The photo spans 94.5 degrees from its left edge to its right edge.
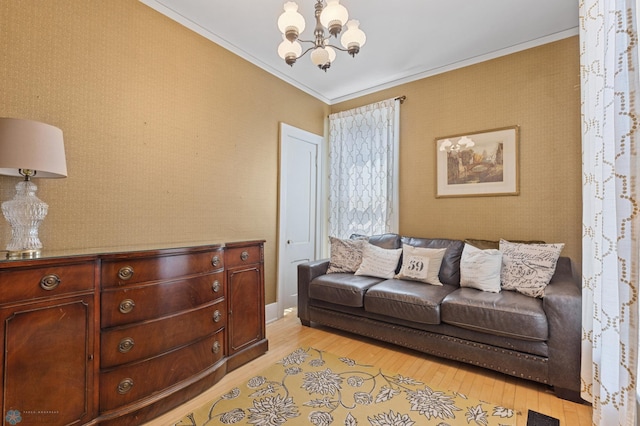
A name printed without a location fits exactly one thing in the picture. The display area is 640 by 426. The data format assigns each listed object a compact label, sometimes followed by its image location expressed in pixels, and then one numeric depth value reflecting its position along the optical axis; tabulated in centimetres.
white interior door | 357
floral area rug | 172
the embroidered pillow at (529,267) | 233
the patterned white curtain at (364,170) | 372
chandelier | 171
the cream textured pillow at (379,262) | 310
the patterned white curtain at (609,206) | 112
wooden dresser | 133
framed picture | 303
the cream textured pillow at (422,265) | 285
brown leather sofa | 193
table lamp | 142
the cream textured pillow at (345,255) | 330
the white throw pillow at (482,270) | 250
